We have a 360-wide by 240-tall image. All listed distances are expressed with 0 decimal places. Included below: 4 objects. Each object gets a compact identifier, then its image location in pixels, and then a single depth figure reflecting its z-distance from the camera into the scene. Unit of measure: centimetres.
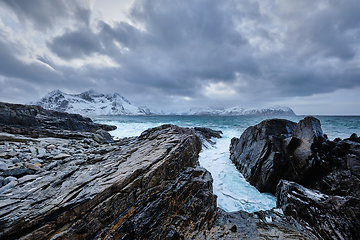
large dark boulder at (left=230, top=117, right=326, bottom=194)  712
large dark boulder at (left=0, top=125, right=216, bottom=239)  304
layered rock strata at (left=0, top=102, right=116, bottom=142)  1345
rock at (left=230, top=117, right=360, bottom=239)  431
